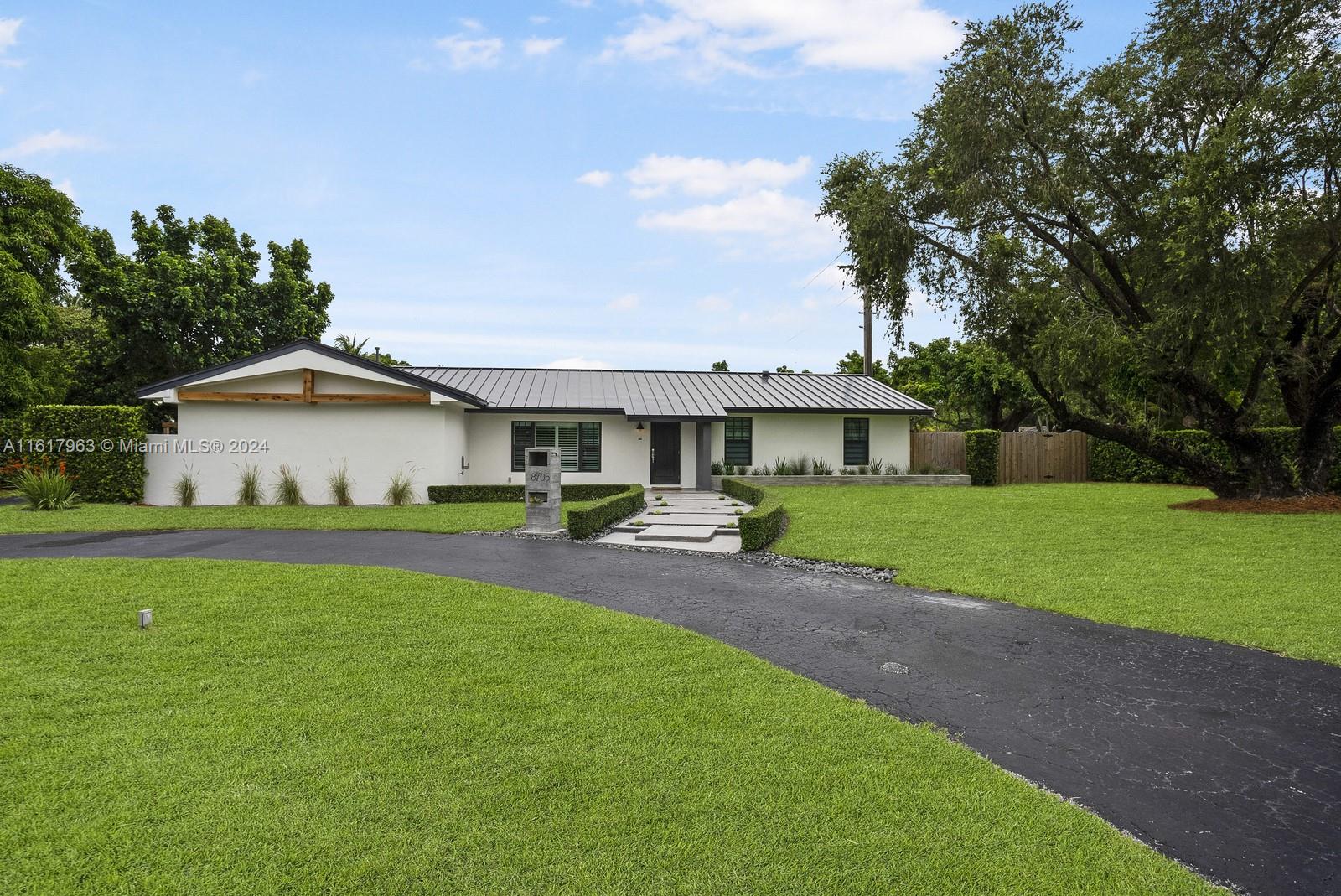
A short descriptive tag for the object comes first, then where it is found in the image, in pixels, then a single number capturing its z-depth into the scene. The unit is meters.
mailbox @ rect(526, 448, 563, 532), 12.39
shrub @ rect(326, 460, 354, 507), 16.75
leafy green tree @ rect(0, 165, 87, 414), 20.12
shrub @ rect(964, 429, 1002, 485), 22.47
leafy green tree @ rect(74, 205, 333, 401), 24.41
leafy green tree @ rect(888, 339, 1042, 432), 28.64
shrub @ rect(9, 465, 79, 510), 14.46
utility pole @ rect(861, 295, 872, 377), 27.80
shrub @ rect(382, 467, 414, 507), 16.60
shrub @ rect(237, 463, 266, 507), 16.39
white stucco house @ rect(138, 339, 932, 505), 16.75
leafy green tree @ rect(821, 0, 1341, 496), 11.81
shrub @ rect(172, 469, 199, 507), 16.27
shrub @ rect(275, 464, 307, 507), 16.62
